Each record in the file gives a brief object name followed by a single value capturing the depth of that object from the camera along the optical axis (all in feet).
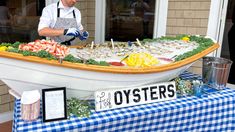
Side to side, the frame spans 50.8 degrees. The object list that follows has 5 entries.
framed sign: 4.99
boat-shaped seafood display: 5.08
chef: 6.91
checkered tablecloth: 5.00
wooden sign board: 5.58
